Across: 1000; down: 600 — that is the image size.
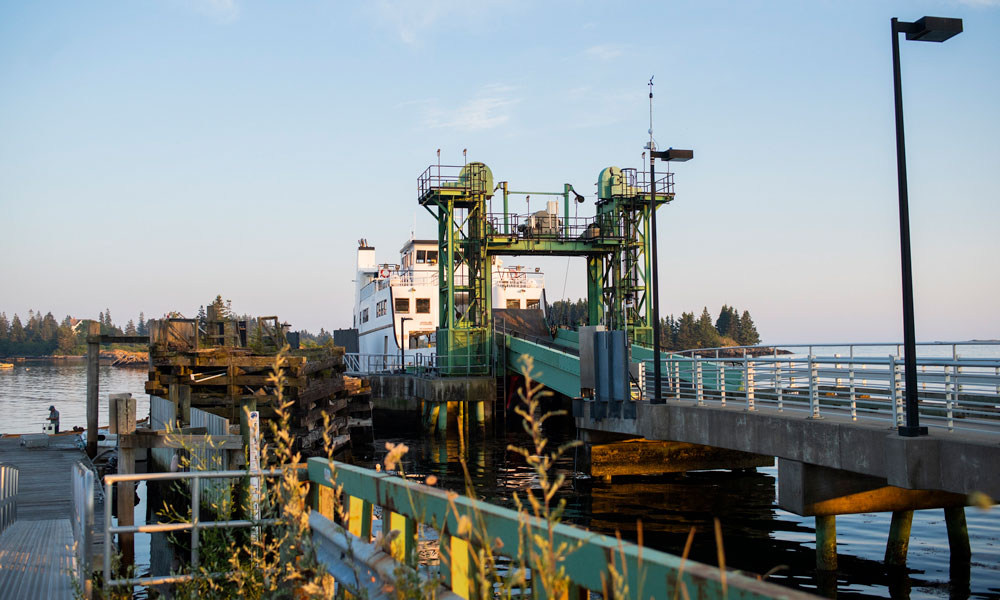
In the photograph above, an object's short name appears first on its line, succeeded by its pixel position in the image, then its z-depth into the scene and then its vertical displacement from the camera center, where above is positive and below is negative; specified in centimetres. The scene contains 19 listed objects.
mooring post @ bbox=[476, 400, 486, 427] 3369 -307
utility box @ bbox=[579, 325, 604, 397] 2122 -59
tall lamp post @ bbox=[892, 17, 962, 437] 1091 +173
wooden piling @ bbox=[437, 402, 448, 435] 3406 -330
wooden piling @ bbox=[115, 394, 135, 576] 1184 -208
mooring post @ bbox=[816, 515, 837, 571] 1288 -332
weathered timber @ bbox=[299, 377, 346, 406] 2044 -125
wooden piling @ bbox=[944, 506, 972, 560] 1373 -335
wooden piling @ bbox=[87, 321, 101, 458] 2373 -97
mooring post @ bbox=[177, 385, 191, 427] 1767 -130
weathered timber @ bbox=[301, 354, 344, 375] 2064 -62
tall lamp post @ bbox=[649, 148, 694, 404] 1867 +186
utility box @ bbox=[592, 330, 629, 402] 2010 -74
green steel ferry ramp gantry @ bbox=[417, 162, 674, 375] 3403 +389
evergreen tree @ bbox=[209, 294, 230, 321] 3127 +141
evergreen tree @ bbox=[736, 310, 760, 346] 12925 +61
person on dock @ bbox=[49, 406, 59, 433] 3263 -285
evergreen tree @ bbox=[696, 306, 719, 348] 12176 +55
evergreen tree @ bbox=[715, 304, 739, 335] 14212 +276
